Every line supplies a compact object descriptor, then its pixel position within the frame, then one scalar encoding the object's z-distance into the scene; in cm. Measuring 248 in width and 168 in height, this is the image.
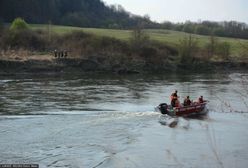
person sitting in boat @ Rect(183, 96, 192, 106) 4014
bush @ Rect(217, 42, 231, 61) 9271
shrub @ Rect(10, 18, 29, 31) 9604
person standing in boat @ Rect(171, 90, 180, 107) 3934
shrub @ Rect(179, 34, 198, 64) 9006
